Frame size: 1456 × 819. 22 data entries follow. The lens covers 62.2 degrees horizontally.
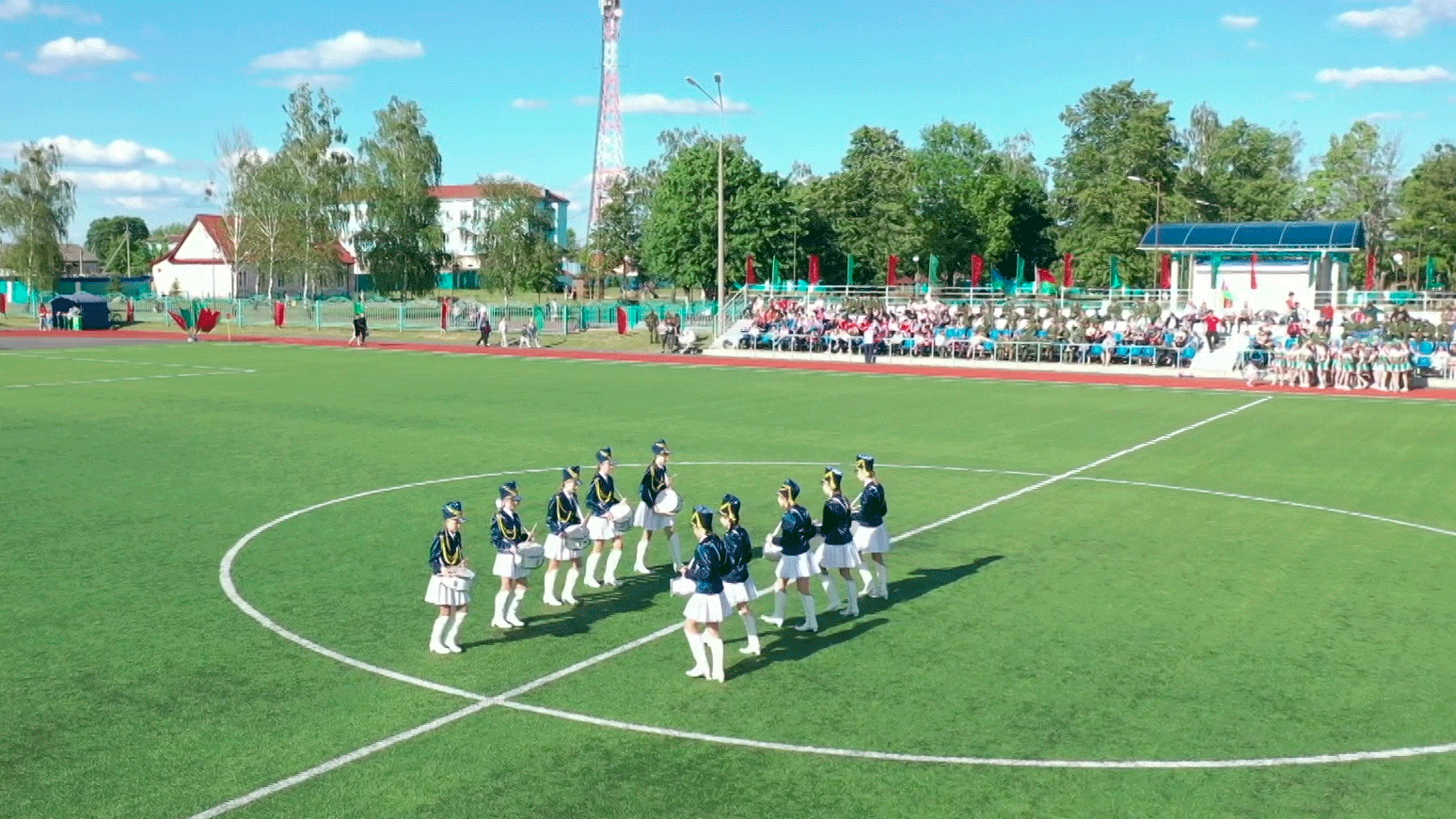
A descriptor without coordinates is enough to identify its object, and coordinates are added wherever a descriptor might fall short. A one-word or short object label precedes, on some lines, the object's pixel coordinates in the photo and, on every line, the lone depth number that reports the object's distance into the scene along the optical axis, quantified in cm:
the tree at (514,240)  10100
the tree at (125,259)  15369
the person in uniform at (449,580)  1108
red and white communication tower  10600
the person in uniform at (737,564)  1087
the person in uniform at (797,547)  1185
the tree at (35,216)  9250
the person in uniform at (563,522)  1268
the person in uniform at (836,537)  1245
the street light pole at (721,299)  5262
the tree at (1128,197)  8219
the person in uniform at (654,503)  1420
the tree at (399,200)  8694
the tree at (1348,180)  9856
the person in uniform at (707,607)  1048
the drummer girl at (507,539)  1171
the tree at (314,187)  8600
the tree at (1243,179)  9156
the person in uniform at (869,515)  1299
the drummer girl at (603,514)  1330
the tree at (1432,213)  8381
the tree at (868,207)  9288
